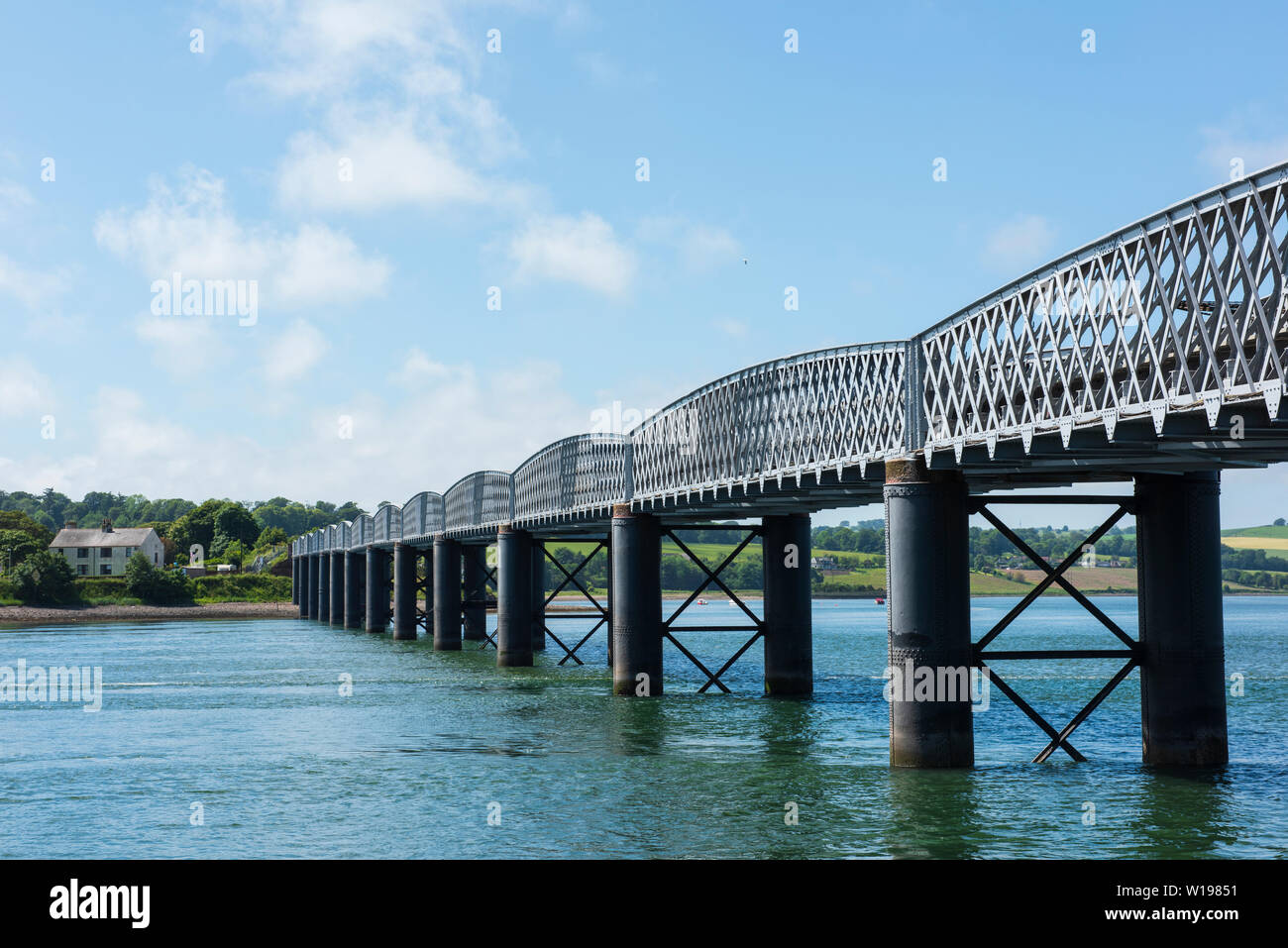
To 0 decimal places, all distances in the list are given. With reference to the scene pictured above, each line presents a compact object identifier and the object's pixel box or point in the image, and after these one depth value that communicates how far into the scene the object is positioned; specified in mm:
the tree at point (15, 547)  181625
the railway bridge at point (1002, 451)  21188
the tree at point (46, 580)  169125
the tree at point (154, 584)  180875
